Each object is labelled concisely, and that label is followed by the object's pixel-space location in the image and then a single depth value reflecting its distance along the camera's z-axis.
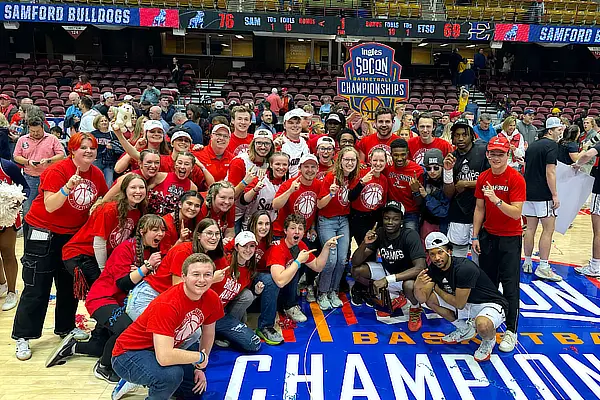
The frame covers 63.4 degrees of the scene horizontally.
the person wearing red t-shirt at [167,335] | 2.67
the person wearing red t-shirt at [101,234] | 3.37
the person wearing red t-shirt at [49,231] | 3.40
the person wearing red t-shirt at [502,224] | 3.68
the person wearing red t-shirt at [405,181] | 4.34
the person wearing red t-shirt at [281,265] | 3.74
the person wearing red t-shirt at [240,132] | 4.75
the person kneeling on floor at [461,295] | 3.56
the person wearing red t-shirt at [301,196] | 4.07
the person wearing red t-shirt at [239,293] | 3.55
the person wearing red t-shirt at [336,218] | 4.20
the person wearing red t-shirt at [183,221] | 3.42
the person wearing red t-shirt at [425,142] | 4.69
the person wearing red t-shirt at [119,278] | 3.24
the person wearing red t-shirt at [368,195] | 4.26
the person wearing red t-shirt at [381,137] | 4.84
